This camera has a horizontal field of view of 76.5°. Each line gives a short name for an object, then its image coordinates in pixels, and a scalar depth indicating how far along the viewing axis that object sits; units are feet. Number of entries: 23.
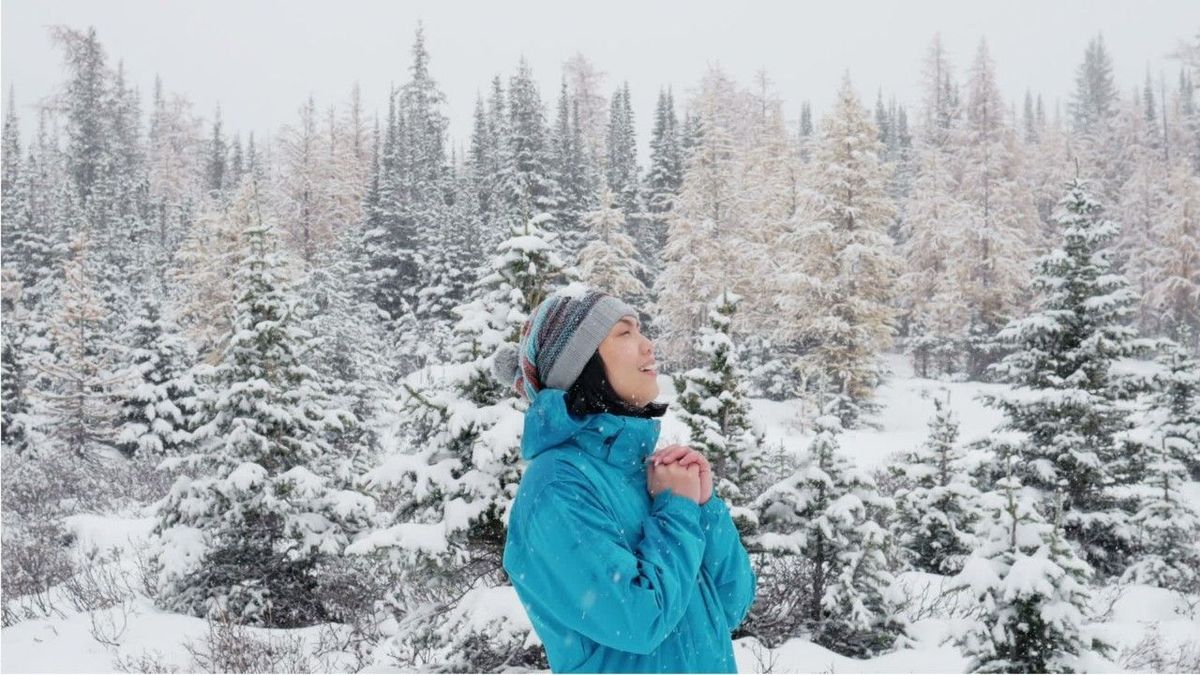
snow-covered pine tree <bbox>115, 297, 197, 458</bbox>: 63.52
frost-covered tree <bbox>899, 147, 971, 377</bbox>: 107.14
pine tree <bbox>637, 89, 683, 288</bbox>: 127.24
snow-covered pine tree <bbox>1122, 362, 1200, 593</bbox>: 34.12
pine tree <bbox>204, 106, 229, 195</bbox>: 191.01
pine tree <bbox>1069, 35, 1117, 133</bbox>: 221.46
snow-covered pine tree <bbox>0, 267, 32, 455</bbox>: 63.62
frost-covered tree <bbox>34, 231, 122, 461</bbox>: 63.16
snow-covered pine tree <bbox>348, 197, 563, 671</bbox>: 20.93
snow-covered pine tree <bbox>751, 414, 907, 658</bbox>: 25.14
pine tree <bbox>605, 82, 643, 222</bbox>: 133.99
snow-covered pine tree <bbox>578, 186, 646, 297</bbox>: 96.22
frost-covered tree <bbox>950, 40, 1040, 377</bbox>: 105.29
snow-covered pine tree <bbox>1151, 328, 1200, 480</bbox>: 50.34
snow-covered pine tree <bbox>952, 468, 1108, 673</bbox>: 16.98
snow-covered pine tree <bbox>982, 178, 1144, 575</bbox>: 35.60
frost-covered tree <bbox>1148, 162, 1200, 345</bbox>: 114.52
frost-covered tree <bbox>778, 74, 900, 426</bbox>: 84.79
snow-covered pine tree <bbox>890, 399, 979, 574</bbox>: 32.45
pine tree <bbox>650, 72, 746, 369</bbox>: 98.73
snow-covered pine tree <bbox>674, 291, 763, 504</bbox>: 26.71
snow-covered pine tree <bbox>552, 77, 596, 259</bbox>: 126.52
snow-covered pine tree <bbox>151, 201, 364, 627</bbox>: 28.04
